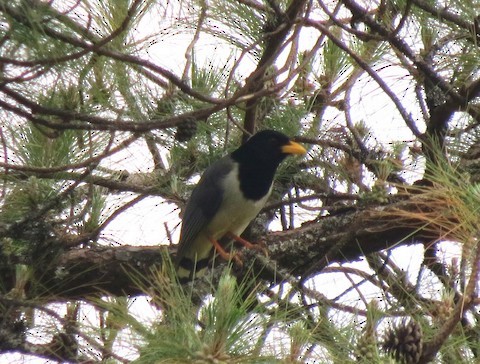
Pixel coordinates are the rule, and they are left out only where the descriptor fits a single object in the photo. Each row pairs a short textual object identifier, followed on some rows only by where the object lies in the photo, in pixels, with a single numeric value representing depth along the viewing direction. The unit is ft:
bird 27.96
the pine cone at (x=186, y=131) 23.68
